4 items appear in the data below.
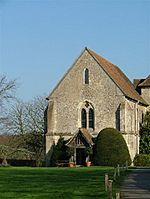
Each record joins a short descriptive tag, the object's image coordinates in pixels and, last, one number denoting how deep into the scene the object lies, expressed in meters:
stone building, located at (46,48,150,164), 60.31
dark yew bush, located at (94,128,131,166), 56.25
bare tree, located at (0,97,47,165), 72.19
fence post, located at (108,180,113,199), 16.36
